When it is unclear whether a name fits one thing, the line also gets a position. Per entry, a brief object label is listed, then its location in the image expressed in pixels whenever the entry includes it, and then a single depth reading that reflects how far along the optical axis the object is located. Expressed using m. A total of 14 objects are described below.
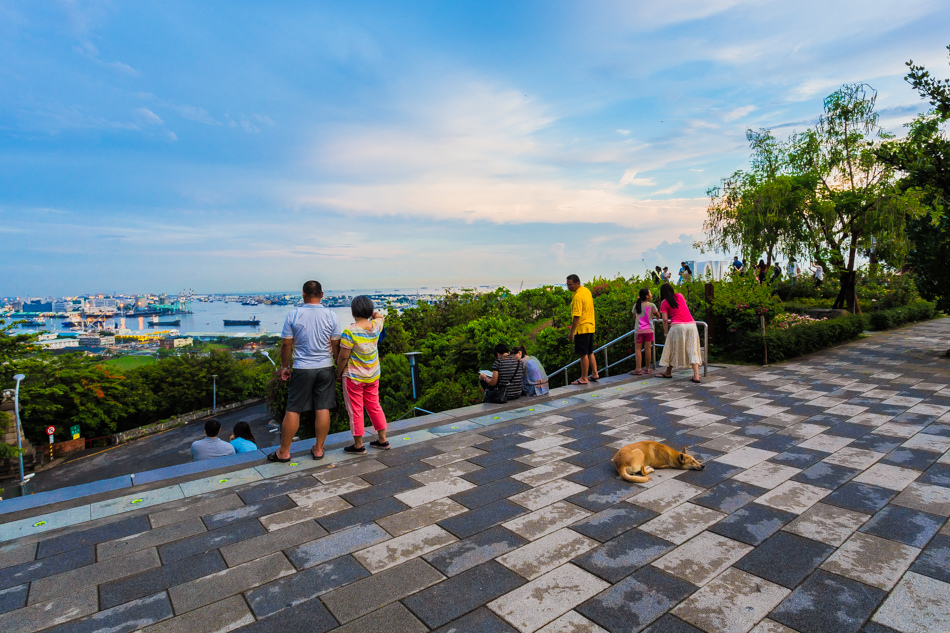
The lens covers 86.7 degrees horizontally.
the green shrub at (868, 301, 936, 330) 15.47
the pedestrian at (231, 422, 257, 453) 5.85
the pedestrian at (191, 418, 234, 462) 5.57
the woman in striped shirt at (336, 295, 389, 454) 4.74
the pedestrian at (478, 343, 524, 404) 6.89
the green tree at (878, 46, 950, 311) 9.38
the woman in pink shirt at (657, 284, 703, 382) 7.96
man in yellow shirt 7.57
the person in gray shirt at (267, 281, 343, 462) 4.56
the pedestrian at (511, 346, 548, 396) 7.18
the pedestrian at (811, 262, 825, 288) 19.70
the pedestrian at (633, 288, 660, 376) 8.65
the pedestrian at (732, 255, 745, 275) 15.47
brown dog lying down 4.13
